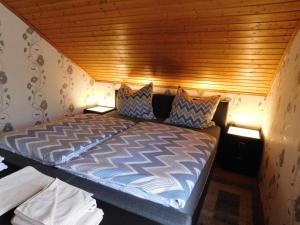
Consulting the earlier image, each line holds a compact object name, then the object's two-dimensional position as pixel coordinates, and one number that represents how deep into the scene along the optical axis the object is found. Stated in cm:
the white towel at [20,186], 94
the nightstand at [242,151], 235
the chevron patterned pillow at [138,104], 275
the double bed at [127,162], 109
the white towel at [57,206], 80
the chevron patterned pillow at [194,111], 242
